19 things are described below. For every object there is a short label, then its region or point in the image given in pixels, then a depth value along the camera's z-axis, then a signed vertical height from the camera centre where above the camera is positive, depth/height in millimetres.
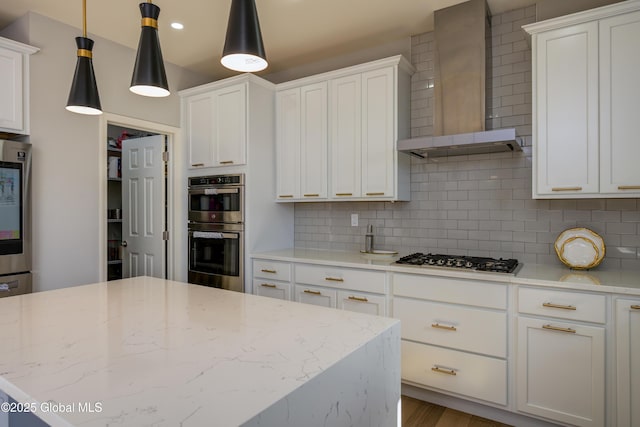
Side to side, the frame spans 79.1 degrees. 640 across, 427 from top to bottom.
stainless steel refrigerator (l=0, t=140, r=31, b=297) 2598 -47
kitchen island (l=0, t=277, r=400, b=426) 805 -399
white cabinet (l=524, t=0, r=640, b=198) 2219 +640
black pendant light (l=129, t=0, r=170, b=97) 1486 +597
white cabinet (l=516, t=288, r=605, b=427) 2084 -865
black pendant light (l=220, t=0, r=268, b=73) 1281 +592
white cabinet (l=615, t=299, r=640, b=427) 1984 -786
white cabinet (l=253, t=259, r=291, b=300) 3277 -589
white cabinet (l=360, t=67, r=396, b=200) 3059 +609
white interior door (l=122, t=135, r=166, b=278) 3946 +42
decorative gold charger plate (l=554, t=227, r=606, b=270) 2463 -247
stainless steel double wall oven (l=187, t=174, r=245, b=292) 3486 -190
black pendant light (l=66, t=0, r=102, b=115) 1848 +612
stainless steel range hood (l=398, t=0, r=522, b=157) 2721 +941
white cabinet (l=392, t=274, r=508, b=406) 2363 -796
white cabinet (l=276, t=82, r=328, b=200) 3428 +626
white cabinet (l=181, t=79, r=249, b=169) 3492 +820
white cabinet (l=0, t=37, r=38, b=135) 2654 +878
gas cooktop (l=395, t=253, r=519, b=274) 2428 -356
